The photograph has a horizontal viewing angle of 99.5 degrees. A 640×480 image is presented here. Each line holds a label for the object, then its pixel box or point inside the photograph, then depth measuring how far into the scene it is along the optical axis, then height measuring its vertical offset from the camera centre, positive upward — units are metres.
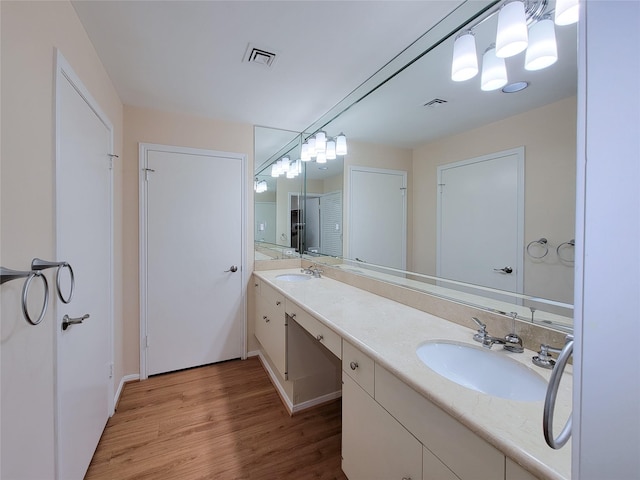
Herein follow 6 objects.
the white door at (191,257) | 2.45 -0.24
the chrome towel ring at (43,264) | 0.95 -0.12
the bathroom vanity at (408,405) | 0.63 -0.49
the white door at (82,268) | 1.19 -0.21
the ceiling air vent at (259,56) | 1.62 +1.09
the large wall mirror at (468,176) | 1.04 +0.31
